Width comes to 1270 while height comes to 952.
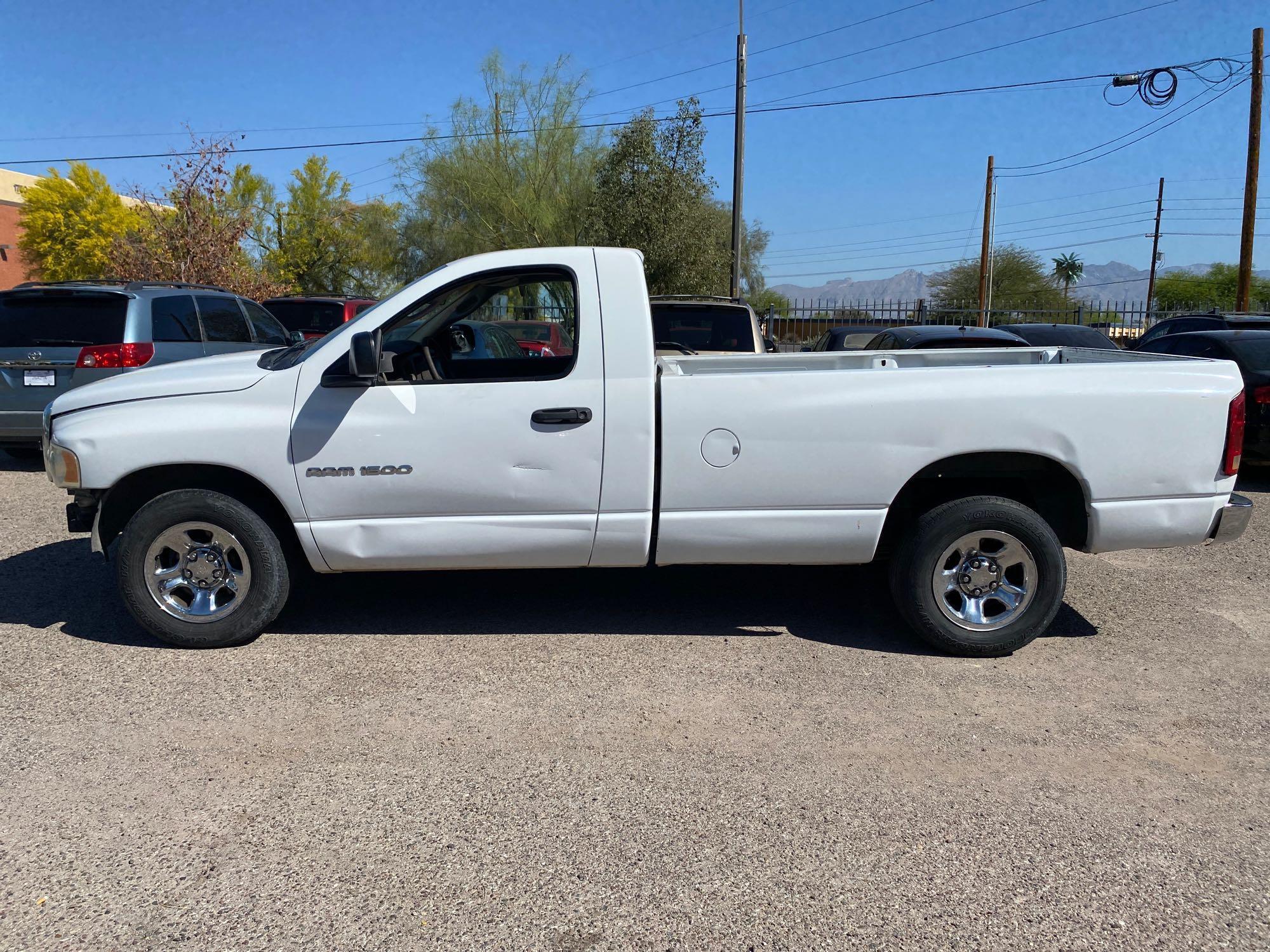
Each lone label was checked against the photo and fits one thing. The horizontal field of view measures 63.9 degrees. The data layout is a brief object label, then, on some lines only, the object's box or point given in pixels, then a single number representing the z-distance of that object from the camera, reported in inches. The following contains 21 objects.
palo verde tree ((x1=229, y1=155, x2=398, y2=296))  1889.8
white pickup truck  192.5
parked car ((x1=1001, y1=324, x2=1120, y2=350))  583.2
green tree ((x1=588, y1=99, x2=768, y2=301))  947.3
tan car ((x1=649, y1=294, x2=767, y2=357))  381.4
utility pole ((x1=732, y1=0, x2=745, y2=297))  778.8
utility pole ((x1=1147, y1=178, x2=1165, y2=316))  2361.2
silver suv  366.9
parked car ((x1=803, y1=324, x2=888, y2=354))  534.0
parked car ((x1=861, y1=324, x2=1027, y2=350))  380.8
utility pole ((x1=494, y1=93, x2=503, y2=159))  1307.8
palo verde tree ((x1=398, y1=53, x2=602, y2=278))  1295.5
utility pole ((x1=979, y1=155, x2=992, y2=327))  1432.1
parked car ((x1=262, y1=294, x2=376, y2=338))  653.3
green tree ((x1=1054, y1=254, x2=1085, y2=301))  4554.1
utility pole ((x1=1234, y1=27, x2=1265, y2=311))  866.1
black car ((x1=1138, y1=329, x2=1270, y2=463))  375.9
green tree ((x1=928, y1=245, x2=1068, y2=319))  2532.0
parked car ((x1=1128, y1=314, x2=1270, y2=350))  558.6
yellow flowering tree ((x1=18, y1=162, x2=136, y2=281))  1990.7
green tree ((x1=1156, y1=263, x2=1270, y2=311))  2664.9
